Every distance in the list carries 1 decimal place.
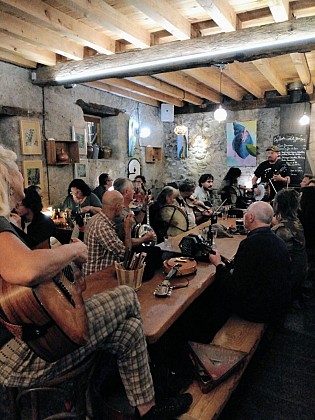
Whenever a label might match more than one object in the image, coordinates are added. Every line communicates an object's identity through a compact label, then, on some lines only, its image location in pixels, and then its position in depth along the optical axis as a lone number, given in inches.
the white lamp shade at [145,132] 331.6
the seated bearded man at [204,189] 255.3
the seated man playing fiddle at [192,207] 192.5
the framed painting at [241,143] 329.7
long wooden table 65.9
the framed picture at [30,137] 205.8
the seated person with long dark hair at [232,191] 254.5
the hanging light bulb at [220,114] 253.6
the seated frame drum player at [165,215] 165.3
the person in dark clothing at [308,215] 181.2
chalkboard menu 303.7
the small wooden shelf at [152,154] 340.5
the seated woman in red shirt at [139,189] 261.2
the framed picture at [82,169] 248.4
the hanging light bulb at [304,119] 294.4
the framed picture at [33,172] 208.9
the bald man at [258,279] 97.5
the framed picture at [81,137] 244.1
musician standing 249.0
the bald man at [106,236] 102.0
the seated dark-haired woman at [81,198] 204.2
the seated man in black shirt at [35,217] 133.0
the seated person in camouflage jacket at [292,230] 132.4
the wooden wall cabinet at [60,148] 221.9
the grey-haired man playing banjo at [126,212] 112.5
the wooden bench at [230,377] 66.9
